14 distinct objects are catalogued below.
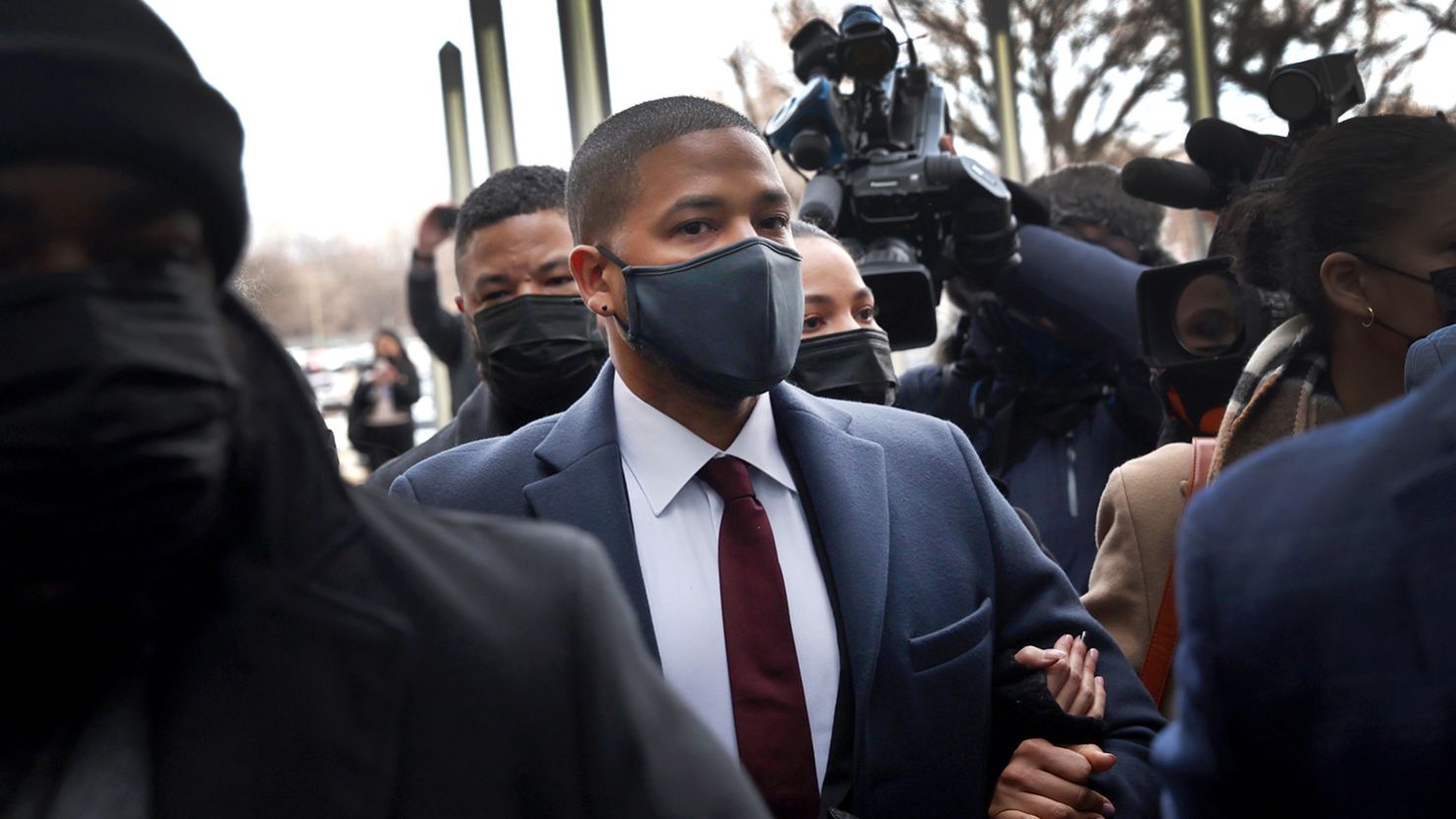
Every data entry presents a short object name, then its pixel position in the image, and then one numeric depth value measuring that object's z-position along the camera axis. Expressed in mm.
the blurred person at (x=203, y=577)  992
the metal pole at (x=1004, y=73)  7285
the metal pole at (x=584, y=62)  5941
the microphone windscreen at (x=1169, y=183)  3027
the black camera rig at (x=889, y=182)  3279
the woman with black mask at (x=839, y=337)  2969
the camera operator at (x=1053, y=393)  3490
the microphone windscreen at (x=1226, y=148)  3066
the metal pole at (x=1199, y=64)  6629
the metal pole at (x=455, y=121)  6691
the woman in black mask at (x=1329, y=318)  2439
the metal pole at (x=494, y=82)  6469
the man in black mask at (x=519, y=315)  3080
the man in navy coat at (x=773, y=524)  1938
